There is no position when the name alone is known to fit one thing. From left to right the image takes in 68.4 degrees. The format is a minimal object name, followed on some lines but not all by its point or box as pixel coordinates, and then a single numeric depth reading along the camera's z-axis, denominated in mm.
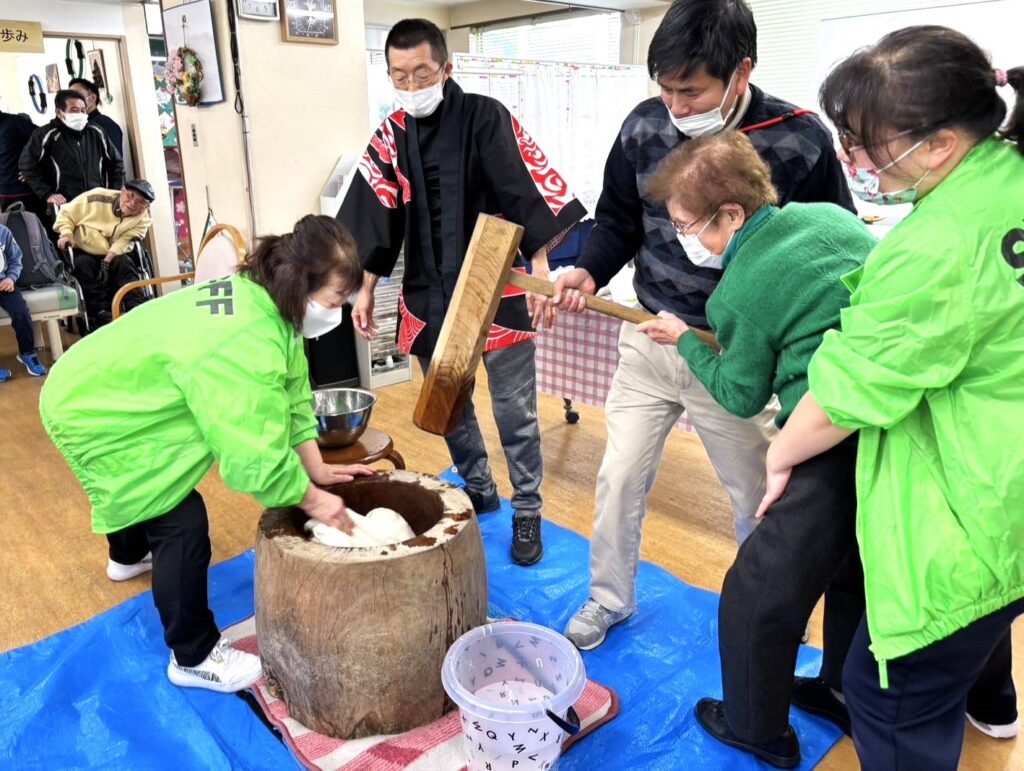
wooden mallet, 1545
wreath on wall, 3405
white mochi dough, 1484
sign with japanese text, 4754
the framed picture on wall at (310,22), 3258
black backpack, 4137
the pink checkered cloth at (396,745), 1402
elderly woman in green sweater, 1159
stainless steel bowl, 2045
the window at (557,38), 5199
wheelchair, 4250
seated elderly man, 4254
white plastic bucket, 1220
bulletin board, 3889
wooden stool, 2008
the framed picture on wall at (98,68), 5531
